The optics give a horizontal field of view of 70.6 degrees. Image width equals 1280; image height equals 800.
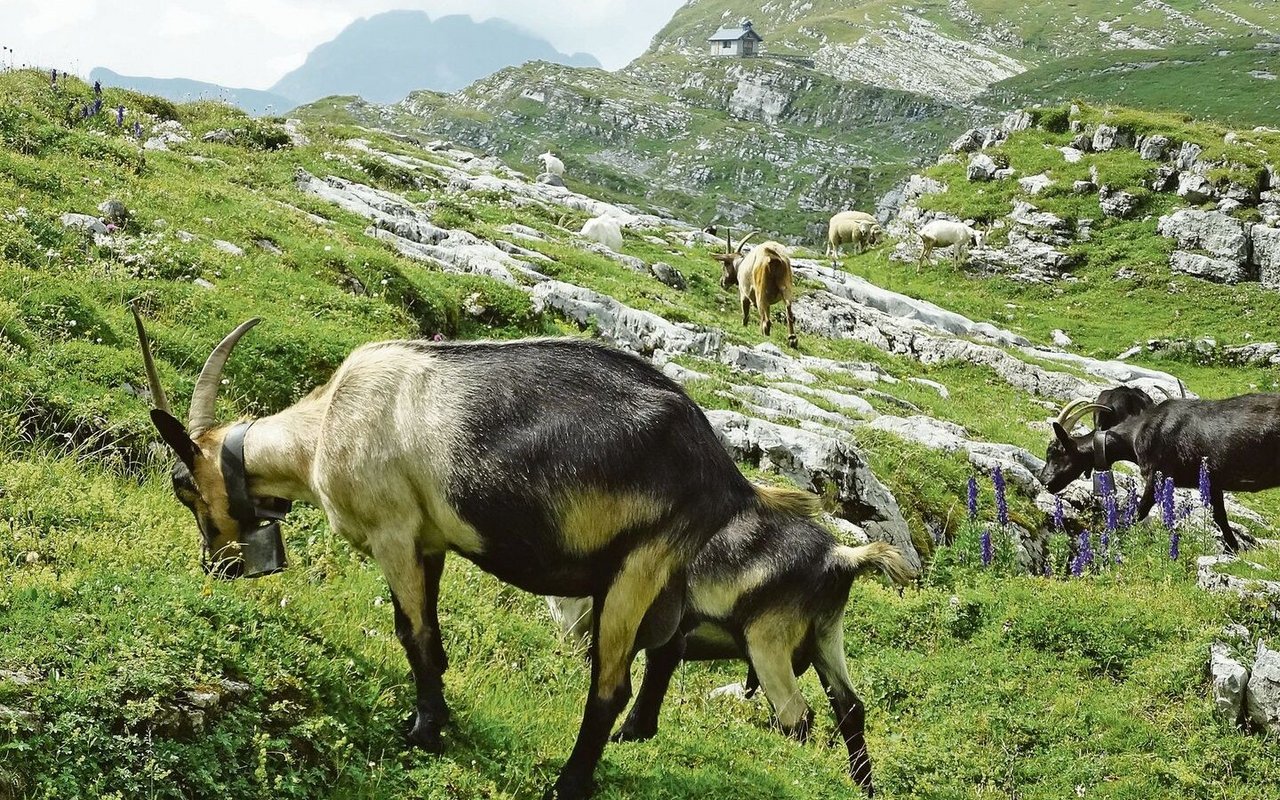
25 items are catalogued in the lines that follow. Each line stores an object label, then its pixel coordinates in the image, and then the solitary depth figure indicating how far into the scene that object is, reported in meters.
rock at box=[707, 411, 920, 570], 12.23
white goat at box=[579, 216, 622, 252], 34.17
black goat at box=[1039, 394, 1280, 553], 13.85
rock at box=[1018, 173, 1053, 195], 45.72
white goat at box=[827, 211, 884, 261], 49.06
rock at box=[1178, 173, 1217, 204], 40.88
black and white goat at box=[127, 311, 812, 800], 4.78
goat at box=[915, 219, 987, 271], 42.50
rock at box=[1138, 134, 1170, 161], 44.09
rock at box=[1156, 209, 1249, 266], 38.53
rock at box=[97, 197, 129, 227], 13.11
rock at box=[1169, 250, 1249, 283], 38.06
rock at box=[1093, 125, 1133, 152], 46.16
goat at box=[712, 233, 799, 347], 24.62
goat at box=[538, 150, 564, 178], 69.69
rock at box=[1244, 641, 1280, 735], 7.78
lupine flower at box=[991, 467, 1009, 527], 11.70
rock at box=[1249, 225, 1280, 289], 37.28
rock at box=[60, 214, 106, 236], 12.32
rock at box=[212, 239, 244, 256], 13.92
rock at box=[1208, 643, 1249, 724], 8.03
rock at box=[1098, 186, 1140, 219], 42.72
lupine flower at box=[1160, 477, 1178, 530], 11.88
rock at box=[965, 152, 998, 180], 48.62
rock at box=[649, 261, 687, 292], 30.00
